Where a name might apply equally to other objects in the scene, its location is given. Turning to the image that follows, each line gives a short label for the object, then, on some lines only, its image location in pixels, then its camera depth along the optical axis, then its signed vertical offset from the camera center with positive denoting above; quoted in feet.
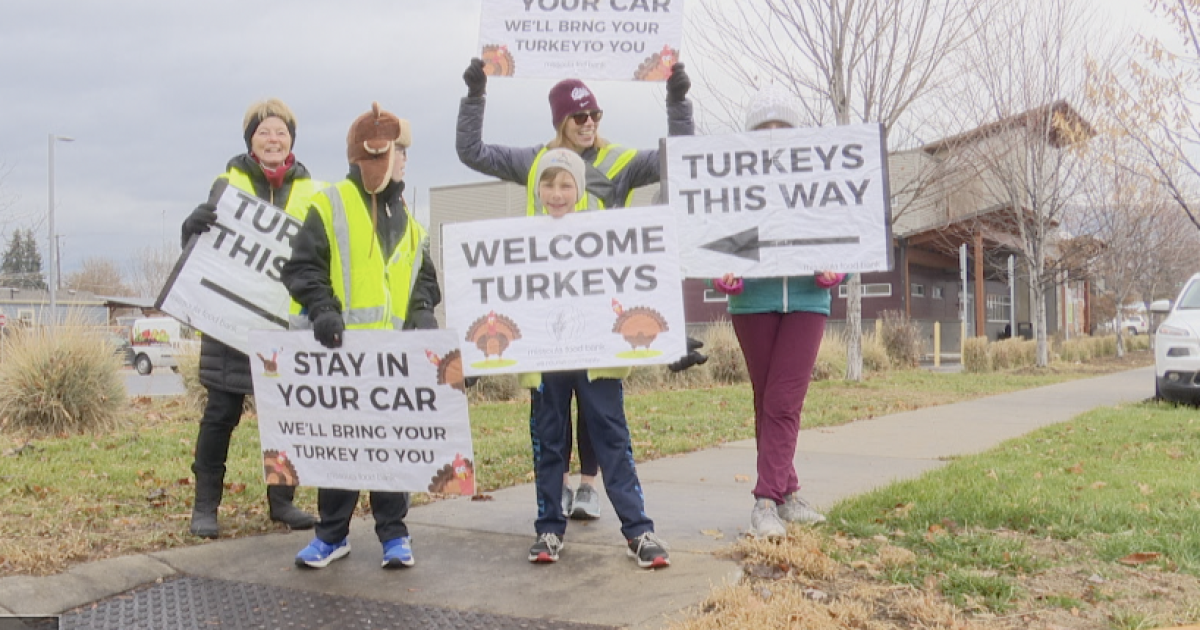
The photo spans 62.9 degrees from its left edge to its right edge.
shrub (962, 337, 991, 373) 68.18 -1.91
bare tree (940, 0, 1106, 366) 64.69 +13.11
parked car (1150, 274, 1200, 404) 34.63 -1.00
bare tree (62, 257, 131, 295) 243.40 +17.82
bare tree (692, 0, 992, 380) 50.60 +14.35
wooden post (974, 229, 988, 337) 101.73 +3.36
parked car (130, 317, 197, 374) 98.99 +0.38
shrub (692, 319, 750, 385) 53.88 -1.52
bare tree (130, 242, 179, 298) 204.74 +16.57
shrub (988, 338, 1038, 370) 70.28 -1.80
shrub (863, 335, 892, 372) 63.98 -1.74
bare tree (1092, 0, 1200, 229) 30.27 +7.59
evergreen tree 236.22 +23.24
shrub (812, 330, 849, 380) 56.03 -1.64
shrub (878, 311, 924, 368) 70.90 -0.81
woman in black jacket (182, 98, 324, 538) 14.70 -0.11
